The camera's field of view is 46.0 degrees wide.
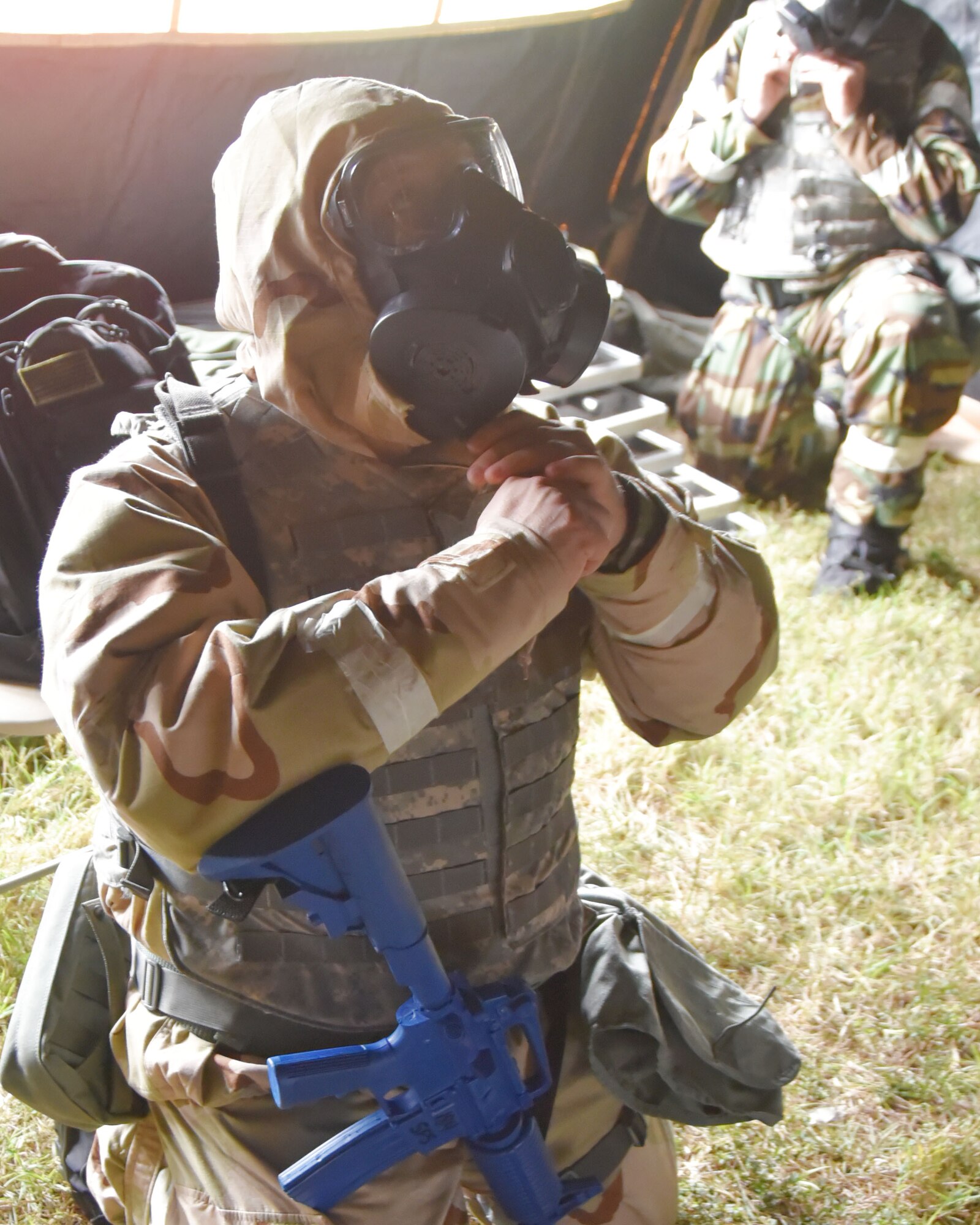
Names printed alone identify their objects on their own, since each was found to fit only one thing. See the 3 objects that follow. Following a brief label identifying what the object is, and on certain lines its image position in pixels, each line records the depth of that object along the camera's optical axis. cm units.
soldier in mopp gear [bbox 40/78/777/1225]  96
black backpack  166
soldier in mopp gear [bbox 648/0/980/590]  309
